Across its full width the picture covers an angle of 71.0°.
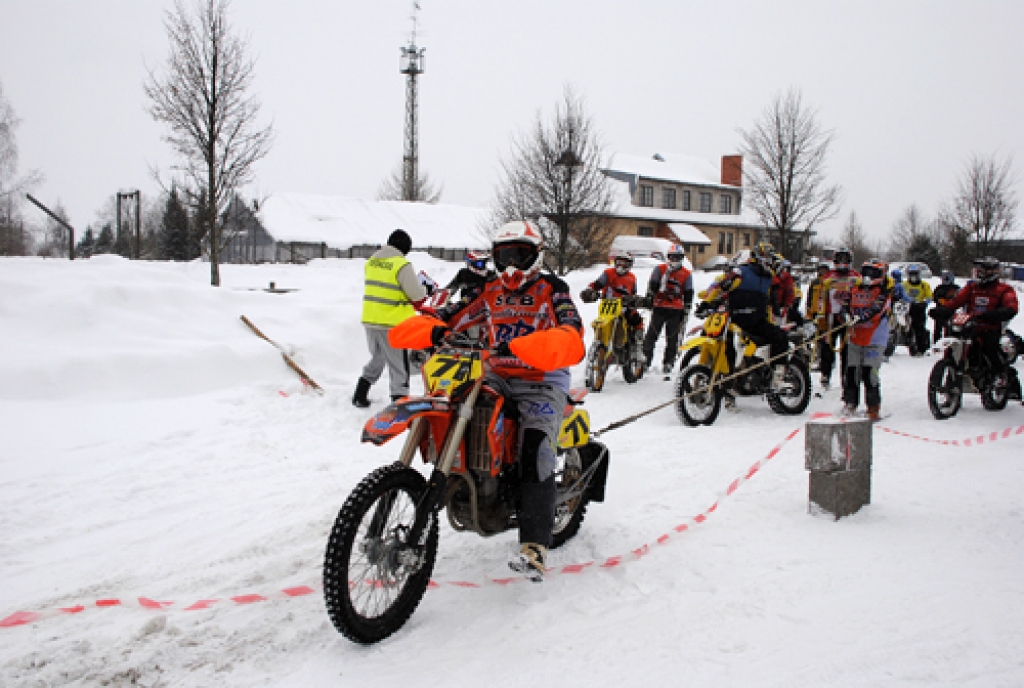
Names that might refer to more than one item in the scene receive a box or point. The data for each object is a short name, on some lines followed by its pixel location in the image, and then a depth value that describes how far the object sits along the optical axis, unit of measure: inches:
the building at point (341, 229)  1595.7
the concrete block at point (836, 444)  204.5
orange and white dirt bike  128.9
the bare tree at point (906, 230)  2676.2
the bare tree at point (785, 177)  1217.4
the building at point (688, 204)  2361.0
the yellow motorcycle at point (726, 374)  350.3
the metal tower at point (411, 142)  2124.8
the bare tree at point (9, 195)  1268.6
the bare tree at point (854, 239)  2596.5
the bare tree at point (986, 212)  1280.8
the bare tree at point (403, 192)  2242.5
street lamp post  800.9
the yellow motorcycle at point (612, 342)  433.4
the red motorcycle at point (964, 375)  377.4
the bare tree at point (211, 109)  685.9
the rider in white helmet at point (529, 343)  149.0
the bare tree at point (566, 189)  810.2
